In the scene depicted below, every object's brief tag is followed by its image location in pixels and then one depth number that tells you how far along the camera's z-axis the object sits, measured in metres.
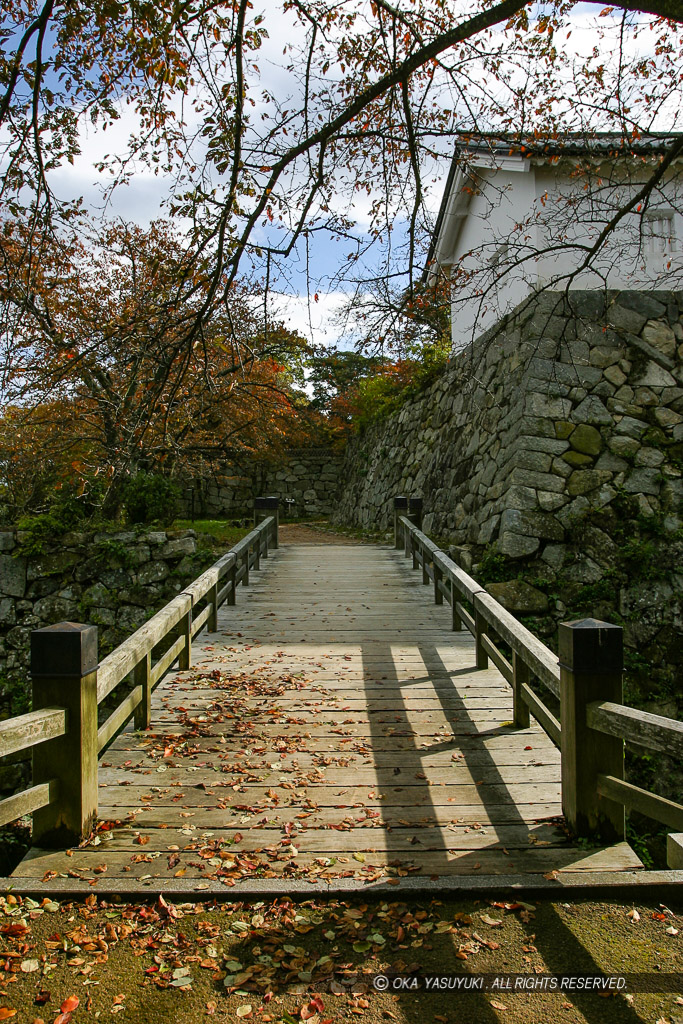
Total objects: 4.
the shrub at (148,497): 11.31
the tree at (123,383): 4.25
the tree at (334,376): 25.58
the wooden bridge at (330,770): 2.97
